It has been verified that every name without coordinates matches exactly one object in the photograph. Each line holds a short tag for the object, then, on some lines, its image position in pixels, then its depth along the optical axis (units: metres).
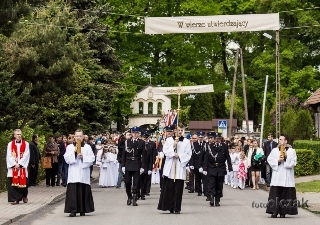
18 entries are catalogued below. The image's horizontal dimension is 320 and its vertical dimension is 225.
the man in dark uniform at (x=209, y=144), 24.56
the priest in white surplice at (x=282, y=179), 20.27
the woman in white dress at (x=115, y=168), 34.69
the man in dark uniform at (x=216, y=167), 24.12
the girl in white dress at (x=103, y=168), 34.34
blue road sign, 48.47
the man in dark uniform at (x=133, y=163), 23.69
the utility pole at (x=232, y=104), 55.67
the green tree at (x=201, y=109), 87.12
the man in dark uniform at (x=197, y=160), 28.87
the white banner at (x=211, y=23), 33.28
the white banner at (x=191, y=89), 48.78
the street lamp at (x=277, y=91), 37.66
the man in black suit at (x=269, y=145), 32.81
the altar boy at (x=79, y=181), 20.05
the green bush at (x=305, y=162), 37.59
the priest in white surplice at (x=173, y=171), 21.11
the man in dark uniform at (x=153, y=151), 24.80
